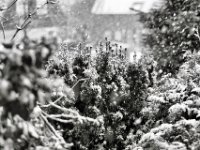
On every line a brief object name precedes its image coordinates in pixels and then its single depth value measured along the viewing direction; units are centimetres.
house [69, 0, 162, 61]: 3928
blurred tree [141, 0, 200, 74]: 1042
